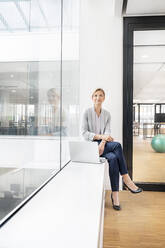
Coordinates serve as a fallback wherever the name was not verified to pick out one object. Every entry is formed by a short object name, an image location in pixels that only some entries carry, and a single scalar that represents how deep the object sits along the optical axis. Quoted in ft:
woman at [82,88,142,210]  7.04
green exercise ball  10.02
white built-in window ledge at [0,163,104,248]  2.34
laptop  6.59
